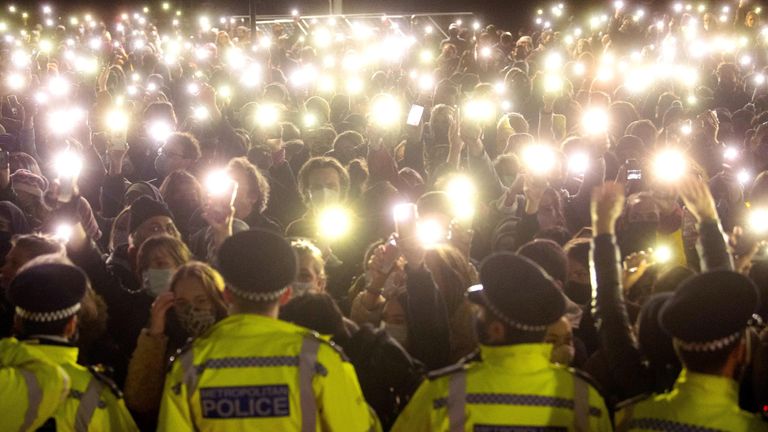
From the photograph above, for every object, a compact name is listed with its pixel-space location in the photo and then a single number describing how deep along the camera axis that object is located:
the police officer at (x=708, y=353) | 2.82
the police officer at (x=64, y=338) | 3.26
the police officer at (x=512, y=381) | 3.06
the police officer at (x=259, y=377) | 3.11
